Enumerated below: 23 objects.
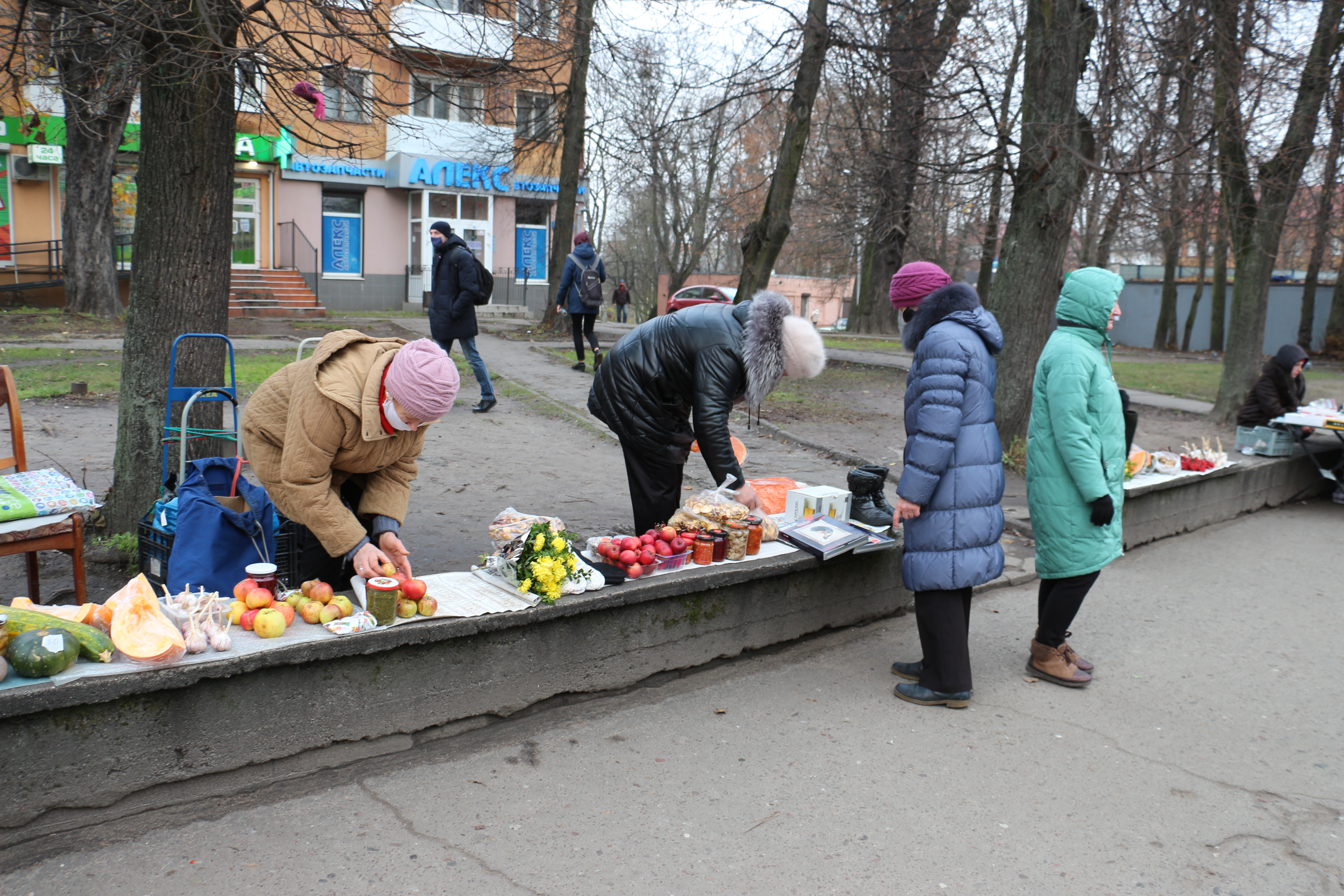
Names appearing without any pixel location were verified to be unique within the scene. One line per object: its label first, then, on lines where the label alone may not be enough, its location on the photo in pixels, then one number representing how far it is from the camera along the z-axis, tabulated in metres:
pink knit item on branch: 5.07
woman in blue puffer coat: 4.12
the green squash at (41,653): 2.77
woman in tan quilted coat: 3.38
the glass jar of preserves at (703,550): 4.41
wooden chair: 3.83
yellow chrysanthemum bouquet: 3.77
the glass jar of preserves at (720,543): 4.47
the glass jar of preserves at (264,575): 3.46
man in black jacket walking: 10.20
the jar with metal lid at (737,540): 4.52
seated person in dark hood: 9.46
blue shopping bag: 3.64
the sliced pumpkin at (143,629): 2.95
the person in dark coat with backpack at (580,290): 13.12
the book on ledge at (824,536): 4.71
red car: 28.98
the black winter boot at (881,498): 5.25
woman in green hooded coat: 4.35
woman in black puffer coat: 4.31
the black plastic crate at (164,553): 3.87
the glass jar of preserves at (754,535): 4.61
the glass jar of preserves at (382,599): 3.36
